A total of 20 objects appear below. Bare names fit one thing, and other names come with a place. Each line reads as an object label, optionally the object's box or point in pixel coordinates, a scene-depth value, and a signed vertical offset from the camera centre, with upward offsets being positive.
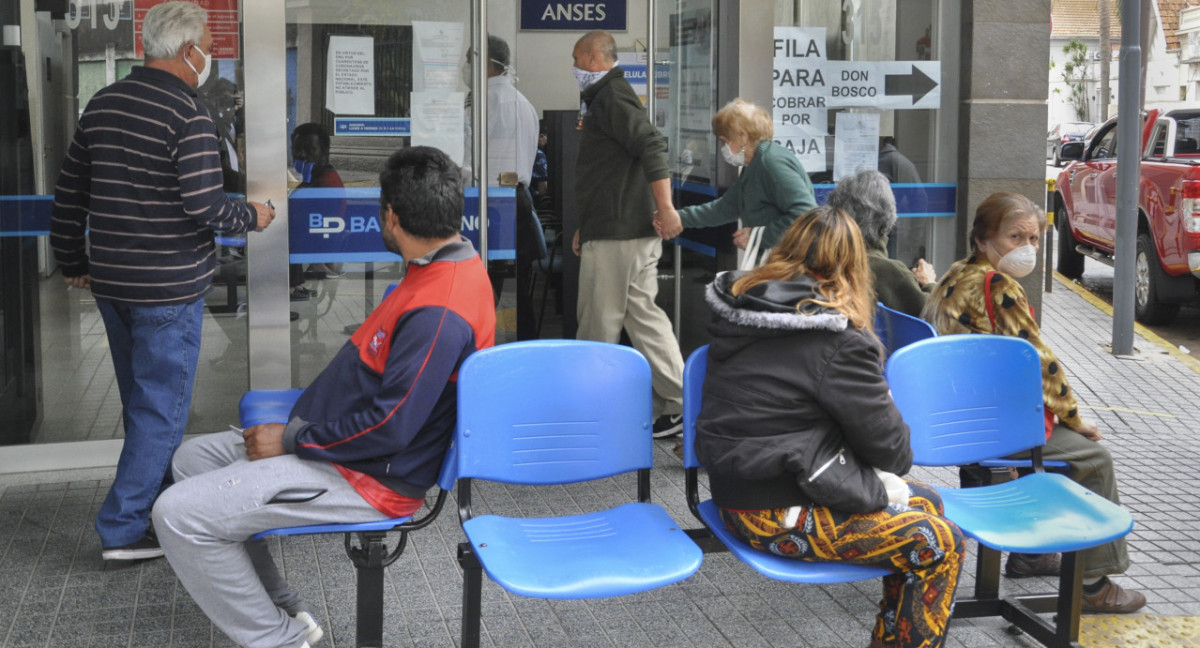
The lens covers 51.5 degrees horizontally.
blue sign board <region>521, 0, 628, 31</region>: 7.91 +1.14
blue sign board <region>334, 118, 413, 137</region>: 6.01 +0.30
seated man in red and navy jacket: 3.24 -0.66
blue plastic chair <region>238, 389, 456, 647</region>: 3.35 -1.00
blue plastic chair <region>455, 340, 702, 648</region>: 3.26 -0.76
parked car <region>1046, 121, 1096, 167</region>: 40.91 +2.07
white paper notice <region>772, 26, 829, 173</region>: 6.59 +0.50
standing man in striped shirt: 4.35 -0.12
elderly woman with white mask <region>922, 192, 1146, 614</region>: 4.18 -0.45
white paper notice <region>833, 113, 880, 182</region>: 6.74 +0.25
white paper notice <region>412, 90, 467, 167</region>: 6.18 +0.34
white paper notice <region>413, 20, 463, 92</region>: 6.14 +0.66
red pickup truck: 10.15 -0.17
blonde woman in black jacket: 3.14 -0.62
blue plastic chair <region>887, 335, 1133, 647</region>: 3.70 -0.80
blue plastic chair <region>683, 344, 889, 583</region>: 3.22 -0.96
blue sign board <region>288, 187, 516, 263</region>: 5.90 -0.18
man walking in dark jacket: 5.82 -0.23
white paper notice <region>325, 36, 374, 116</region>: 5.96 +0.54
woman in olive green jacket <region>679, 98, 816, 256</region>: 5.34 +0.06
